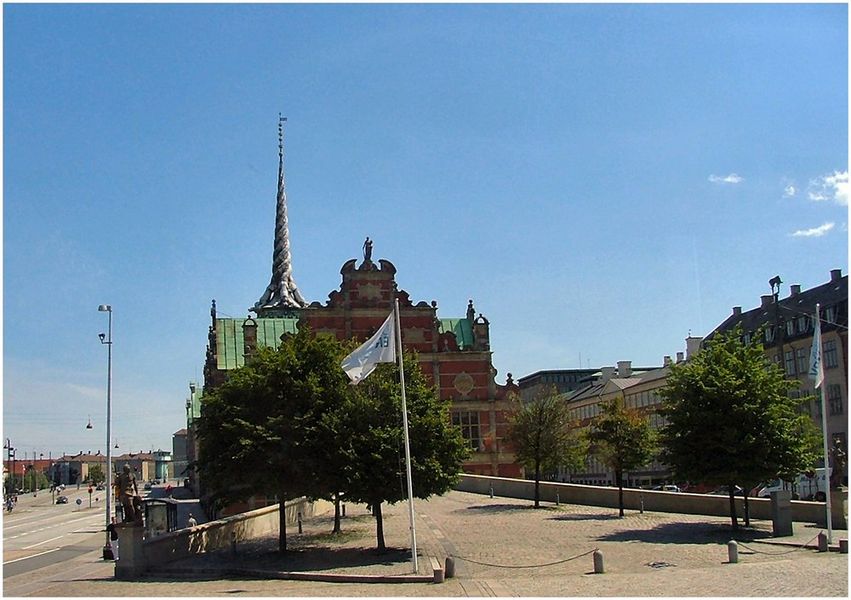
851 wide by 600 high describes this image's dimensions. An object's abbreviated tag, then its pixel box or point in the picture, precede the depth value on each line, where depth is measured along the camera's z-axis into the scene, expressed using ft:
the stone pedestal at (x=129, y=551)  93.04
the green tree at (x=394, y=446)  96.48
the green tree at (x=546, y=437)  151.94
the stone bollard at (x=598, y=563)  81.30
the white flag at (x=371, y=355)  89.20
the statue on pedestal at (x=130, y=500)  94.32
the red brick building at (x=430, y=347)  212.64
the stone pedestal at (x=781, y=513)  100.68
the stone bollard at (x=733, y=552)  83.30
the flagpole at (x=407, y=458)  84.58
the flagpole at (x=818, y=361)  97.81
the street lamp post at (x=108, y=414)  139.85
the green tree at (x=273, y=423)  101.50
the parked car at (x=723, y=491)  163.10
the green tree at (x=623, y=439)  135.95
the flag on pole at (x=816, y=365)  98.27
